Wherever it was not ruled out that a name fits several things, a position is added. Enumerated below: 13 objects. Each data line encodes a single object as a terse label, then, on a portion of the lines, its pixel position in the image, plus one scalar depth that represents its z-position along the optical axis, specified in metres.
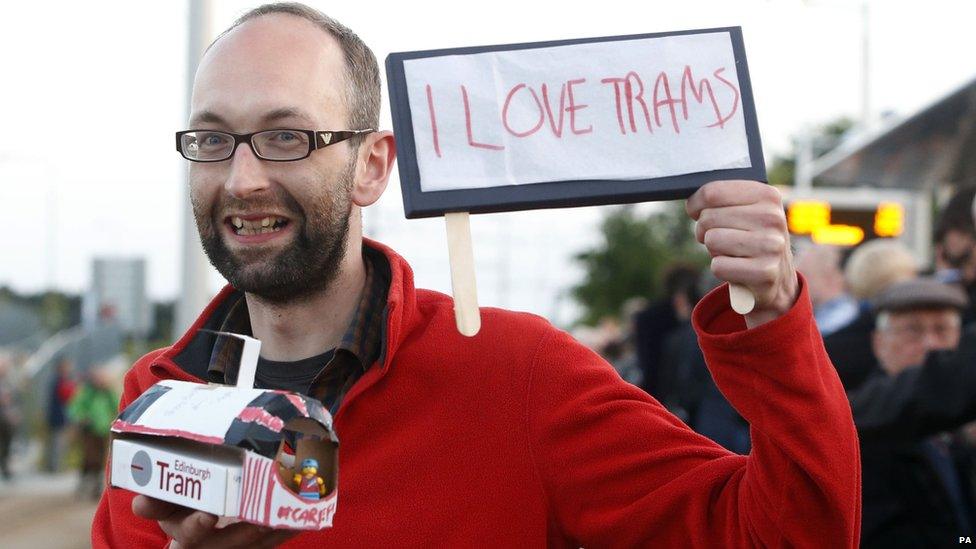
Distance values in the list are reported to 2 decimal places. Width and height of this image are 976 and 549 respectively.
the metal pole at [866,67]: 23.36
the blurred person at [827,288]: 5.70
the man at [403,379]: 2.27
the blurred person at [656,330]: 8.81
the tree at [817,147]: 59.94
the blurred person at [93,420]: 16.48
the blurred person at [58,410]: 19.17
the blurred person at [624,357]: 10.21
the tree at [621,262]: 40.66
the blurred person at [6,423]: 18.09
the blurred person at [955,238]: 5.54
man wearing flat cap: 3.64
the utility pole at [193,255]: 6.73
